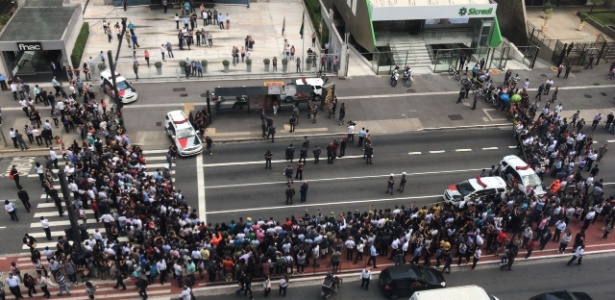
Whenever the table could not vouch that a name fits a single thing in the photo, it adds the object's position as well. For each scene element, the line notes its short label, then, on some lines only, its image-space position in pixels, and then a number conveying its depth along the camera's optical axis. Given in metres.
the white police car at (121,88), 37.00
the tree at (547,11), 50.31
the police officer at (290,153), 31.53
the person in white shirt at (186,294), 21.22
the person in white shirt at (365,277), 23.11
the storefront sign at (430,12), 43.78
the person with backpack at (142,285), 21.89
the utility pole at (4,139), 32.22
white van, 20.73
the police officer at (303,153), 31.06
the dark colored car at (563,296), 22.42
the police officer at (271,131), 33.66
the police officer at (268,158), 31.08
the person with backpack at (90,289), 21.80
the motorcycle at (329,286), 22.77
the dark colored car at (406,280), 22.70
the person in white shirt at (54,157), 29.52
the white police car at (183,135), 32.06
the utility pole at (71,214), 21.68
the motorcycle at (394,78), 40.97
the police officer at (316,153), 31.75
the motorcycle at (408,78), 41.28
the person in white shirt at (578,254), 24.92
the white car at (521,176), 28.84
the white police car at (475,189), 28.27
